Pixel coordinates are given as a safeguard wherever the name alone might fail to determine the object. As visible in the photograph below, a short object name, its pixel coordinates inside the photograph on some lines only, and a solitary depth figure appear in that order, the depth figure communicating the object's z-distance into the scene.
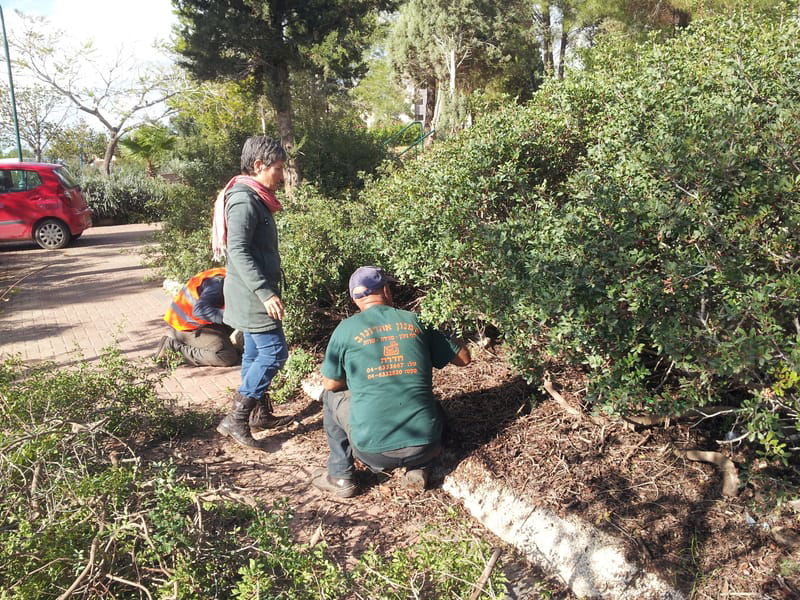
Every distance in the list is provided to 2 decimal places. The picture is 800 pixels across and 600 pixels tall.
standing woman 3.89
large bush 2.54
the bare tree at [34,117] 31.56
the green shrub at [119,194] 20.08
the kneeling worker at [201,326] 5.49
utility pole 21.34
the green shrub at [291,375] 4.97
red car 13.34
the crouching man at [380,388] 3.31
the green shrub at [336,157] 10.59
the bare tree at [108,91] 27.86
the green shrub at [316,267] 5.31
